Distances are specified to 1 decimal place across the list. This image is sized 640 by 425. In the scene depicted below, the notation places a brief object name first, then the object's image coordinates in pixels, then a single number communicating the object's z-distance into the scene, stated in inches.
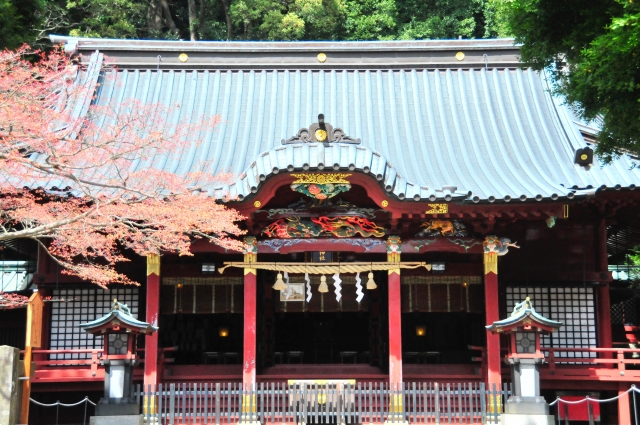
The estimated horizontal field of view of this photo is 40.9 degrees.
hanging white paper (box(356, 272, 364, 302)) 618.2
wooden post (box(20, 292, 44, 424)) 579.5
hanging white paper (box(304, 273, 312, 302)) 631.2
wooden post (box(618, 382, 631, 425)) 612.4
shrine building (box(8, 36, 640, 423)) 596.1
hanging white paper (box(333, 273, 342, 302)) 619.9
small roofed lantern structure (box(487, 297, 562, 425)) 539.2
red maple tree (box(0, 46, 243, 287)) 462.3
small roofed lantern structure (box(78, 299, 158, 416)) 533.0
